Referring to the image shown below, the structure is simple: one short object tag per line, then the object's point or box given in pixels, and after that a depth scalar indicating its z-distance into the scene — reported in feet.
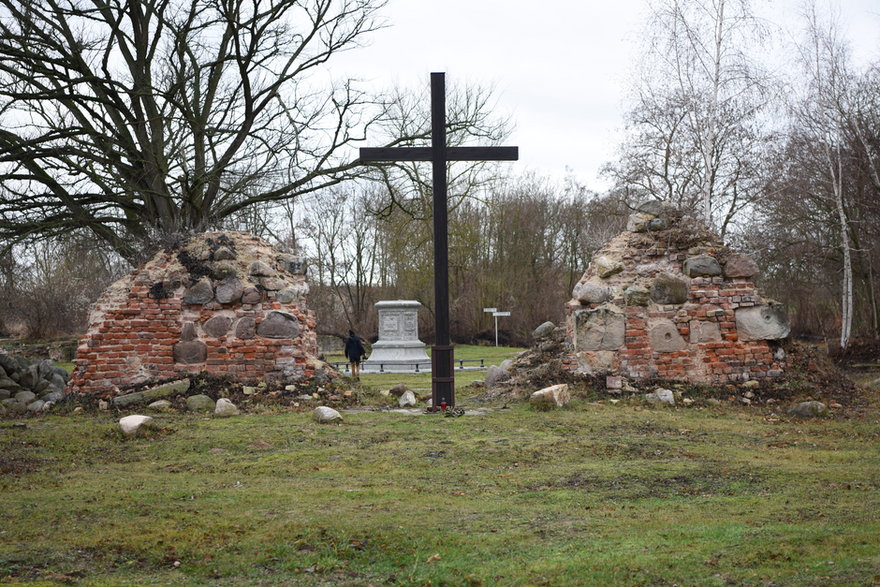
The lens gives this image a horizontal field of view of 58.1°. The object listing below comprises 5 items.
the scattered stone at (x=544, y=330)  44.37
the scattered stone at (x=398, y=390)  40.60
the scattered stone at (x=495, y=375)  42.14
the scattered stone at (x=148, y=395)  35.76
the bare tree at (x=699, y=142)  70.99
